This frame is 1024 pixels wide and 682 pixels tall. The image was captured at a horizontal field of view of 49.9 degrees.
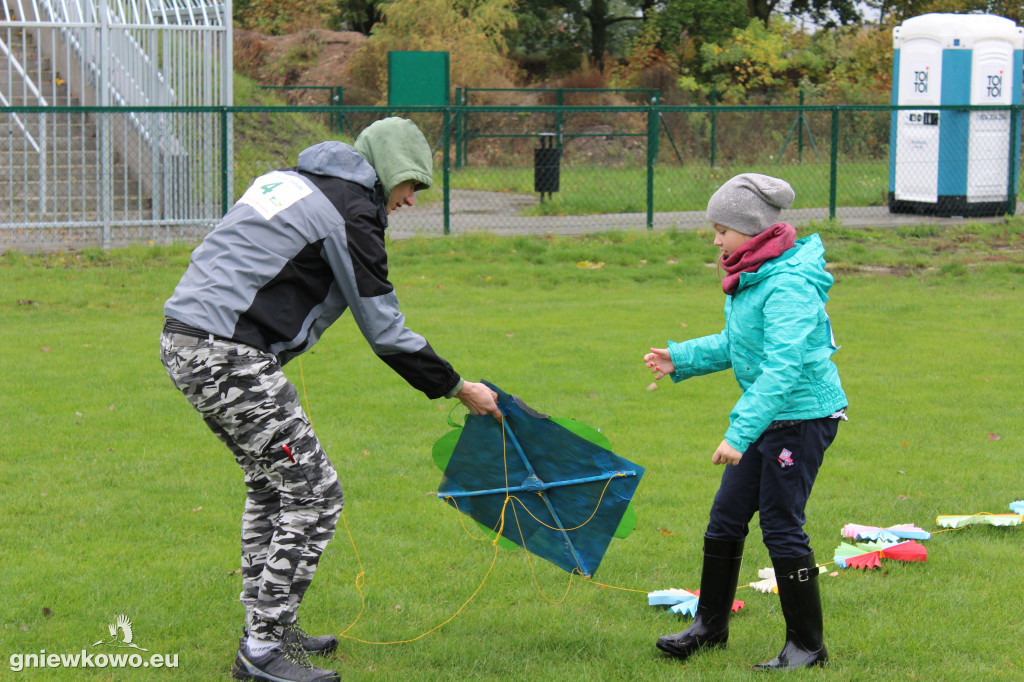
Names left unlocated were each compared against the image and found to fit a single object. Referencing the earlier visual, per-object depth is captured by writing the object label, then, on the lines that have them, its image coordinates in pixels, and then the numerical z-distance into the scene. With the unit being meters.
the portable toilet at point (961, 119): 16.88
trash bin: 18.03
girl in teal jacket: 3.54
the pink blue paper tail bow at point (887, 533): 4.98
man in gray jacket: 3.35
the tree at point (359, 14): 41.84
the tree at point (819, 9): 41.81
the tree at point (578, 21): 41.75
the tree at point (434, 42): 31.27
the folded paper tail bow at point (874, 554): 4.75
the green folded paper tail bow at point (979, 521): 5.18
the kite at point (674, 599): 4.35
